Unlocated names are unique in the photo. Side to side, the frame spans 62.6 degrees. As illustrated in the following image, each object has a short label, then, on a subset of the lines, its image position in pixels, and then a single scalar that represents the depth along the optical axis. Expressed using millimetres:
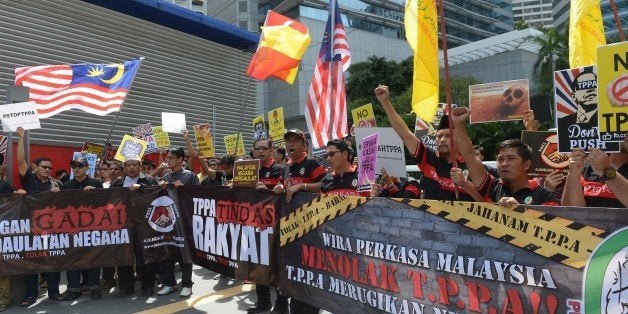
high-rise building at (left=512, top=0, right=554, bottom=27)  129375
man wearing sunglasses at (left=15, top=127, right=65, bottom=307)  6145
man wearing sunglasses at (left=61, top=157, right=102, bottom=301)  6219
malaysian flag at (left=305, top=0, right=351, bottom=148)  6594
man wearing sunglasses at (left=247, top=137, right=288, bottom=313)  5957
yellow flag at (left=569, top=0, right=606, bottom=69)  5047
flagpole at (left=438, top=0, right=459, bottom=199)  3623
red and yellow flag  6737
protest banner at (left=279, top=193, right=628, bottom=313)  2600
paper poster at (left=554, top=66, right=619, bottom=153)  3104
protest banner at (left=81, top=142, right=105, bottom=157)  9648
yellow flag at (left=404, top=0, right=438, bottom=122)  4016
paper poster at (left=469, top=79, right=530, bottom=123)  5023
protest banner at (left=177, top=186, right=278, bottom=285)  4918
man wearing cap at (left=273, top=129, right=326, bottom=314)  5469
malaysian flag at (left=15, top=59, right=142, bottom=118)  7254
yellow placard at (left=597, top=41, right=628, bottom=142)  2805
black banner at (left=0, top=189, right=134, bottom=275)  5922
